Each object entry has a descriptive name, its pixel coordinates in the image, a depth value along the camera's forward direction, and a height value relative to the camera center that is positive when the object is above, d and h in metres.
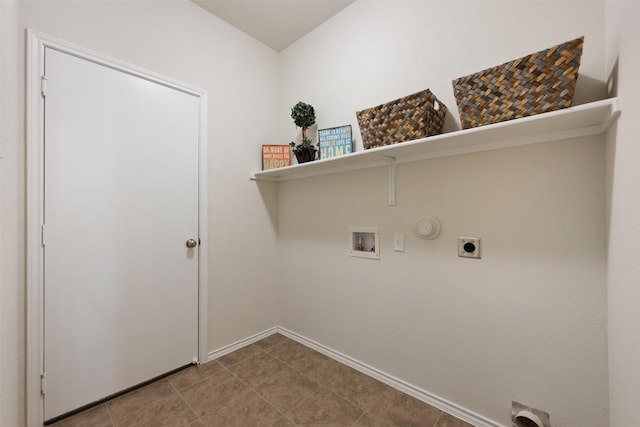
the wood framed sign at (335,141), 1.79 +0.53
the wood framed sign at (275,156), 2.18 +0.50
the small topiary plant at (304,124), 2.00 +0.73
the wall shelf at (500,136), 0.92 +0.36
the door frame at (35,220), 1.26 -0.04
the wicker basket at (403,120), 1.28 +0.51
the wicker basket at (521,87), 0.92 +0.52
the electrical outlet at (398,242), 1.59 -0.19
